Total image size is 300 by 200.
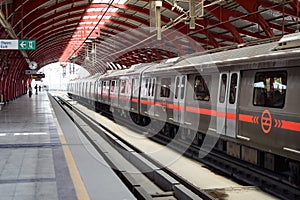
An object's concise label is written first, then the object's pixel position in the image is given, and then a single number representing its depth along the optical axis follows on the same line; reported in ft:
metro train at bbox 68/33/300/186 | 25.68
